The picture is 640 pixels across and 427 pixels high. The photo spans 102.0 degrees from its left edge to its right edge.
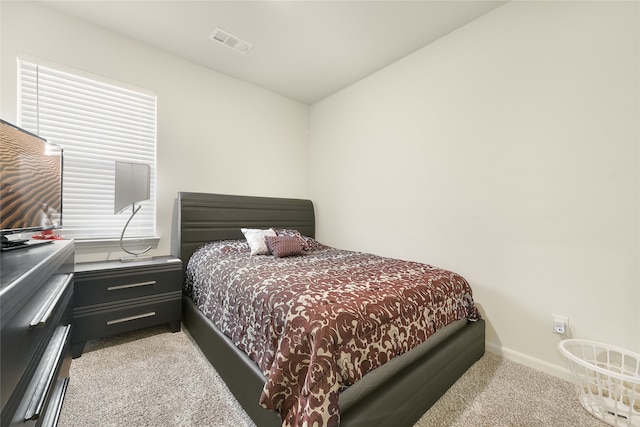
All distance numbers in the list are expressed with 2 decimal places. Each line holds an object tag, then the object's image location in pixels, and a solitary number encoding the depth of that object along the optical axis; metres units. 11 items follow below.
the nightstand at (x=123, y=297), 1.93
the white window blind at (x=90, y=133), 2.15
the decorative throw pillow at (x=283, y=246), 2.44
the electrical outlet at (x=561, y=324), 1.77
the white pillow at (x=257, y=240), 2.50
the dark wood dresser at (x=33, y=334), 0.69
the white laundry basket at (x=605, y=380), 1.38
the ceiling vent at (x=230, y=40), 2.40
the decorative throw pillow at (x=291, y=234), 2.77
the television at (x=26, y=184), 1.19
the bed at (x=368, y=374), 1.17
